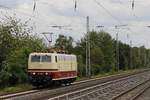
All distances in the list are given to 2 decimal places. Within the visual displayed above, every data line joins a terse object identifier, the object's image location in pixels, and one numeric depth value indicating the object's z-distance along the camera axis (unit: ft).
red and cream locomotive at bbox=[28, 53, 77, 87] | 132.57
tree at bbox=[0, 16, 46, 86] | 133.28
